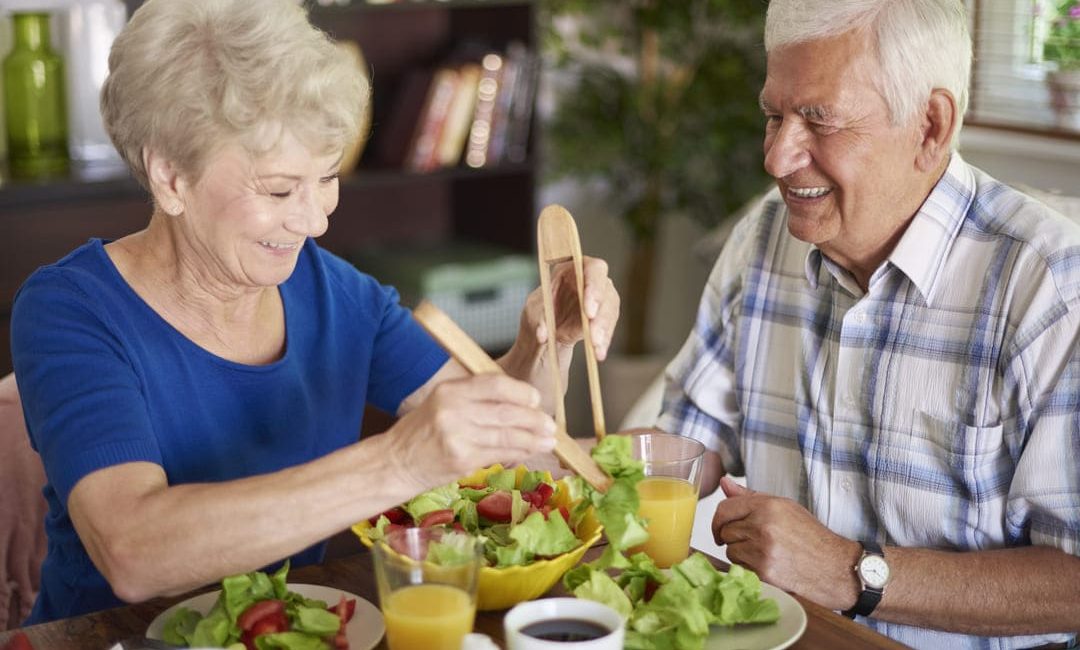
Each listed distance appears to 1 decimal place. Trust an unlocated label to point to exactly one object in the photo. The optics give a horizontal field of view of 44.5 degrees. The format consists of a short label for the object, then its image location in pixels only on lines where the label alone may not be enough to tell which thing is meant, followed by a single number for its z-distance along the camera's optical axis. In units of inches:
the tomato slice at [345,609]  53.8
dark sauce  48.4
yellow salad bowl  54.1
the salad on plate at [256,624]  51.6
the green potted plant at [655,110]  158.7
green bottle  127.2
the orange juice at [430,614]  48.8
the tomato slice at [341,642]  51.8
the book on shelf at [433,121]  148.5
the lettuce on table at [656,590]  51.7
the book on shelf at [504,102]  151.5
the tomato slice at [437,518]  58.1
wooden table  53.6
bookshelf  141.1
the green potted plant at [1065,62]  111.3
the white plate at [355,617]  52.7
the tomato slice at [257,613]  51.7
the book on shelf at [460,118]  149.2
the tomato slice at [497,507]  58.9
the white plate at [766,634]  52.2
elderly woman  52.5
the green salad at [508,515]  55.6
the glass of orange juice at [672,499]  58.5
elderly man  64.2
